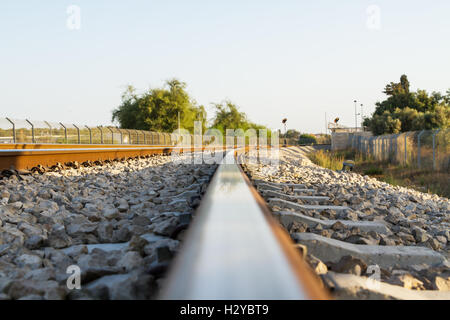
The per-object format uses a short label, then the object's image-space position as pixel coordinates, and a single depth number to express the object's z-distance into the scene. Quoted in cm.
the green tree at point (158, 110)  6731
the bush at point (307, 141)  7375
